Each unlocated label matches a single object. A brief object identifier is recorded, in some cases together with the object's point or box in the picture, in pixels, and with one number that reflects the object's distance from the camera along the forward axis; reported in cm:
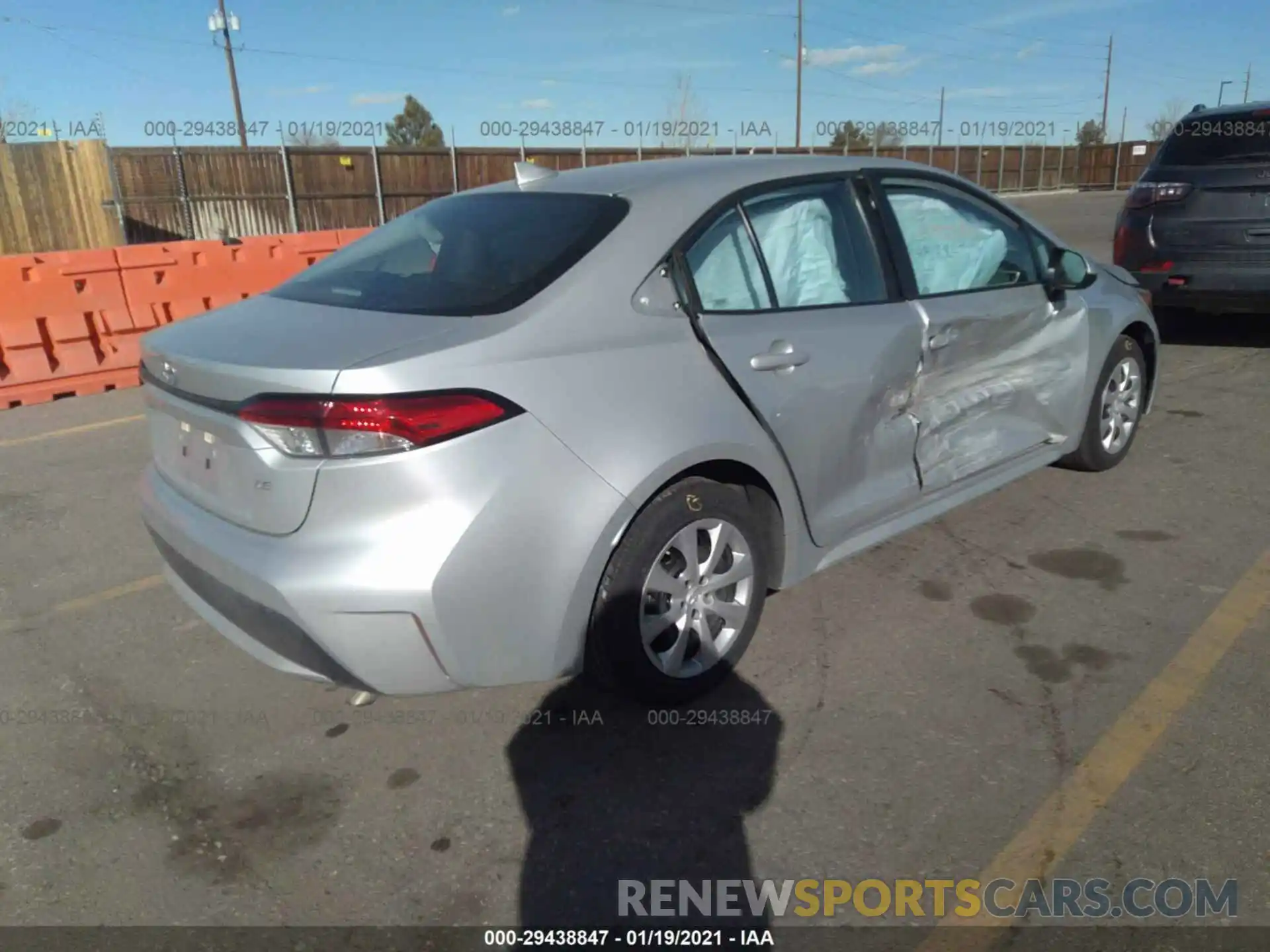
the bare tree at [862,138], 4334
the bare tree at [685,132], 3897
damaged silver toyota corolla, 232
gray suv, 680
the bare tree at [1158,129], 5714
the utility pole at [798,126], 4317
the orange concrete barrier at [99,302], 744
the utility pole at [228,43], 3572
